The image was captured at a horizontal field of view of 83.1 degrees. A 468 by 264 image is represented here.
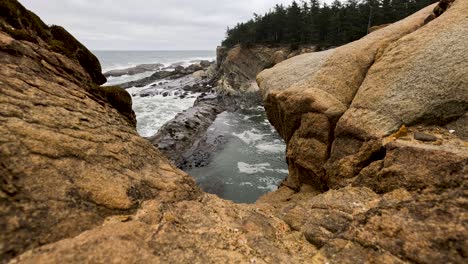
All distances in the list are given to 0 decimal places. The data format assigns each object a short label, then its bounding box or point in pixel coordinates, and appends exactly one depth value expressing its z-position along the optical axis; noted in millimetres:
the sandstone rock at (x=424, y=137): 7115
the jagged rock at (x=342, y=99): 8367
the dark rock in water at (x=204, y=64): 112231
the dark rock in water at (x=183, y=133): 26323
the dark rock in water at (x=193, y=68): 101162
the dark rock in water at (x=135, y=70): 108362
